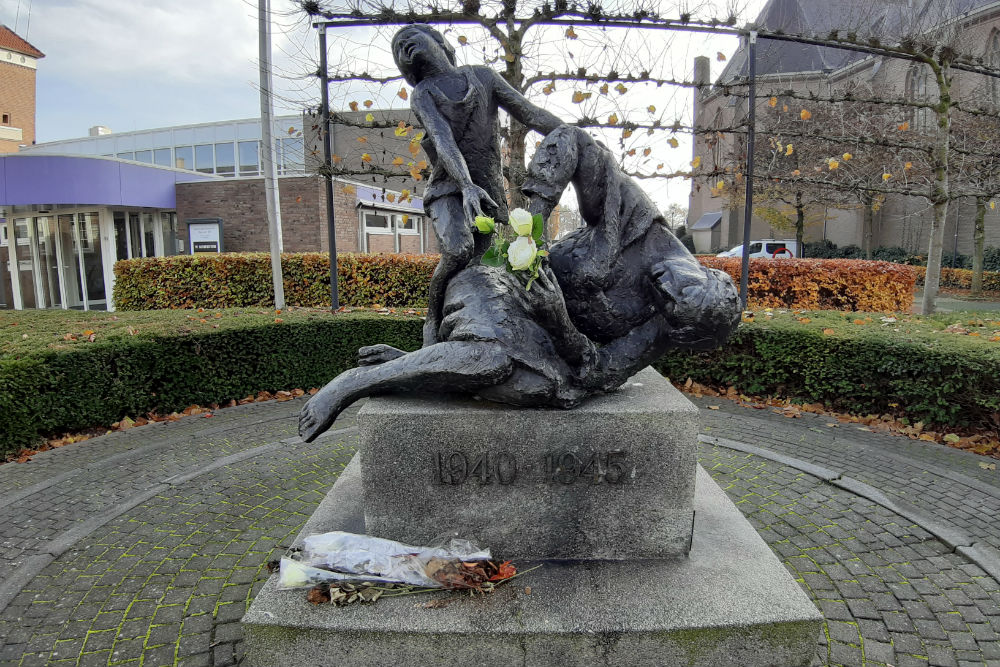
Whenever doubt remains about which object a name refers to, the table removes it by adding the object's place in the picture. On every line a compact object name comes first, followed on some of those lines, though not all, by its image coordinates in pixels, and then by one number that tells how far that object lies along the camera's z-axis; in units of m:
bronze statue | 3.00
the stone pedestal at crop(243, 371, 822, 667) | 2.48
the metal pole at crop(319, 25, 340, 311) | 8.90
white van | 28.53
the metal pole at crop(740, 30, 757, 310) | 8.75
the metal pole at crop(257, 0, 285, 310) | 9.61
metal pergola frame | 8.48
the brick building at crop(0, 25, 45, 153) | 30.28
